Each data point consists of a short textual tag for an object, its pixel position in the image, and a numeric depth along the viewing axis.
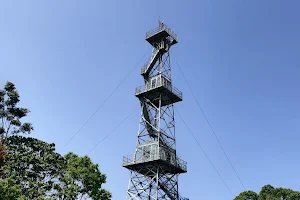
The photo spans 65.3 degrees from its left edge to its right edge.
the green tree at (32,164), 25.76
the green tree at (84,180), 21.78
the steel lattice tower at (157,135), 24.53
